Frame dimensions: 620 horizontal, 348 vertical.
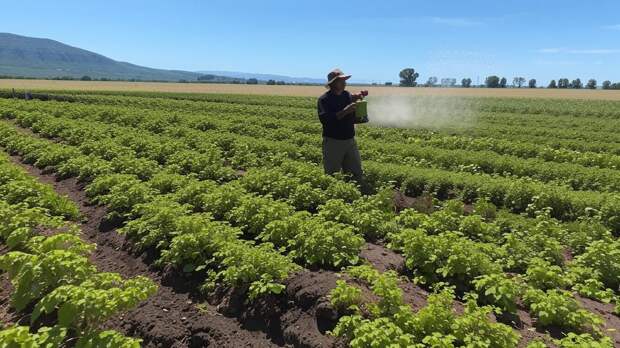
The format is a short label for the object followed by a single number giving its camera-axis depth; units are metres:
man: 8.19
